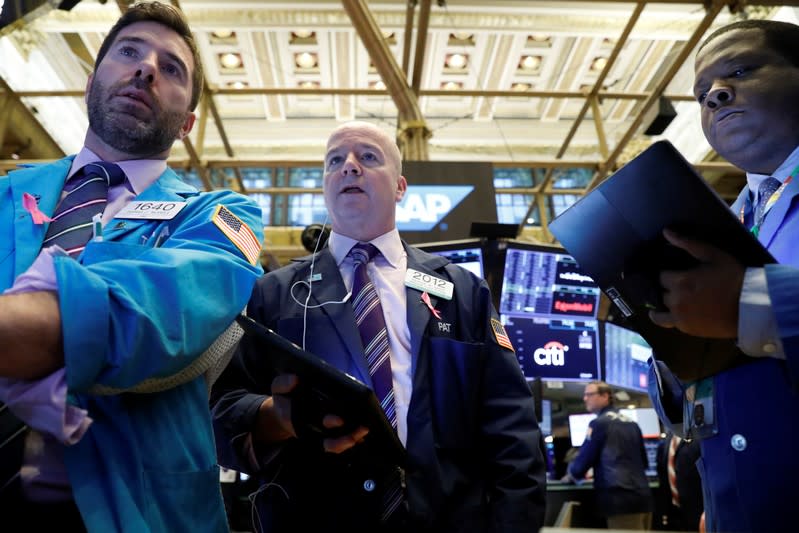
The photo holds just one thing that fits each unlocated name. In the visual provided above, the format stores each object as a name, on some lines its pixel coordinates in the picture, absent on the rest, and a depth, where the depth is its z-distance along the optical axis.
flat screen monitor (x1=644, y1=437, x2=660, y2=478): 6.72
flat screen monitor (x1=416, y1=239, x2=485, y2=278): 3.87
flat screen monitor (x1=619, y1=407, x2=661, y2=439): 6.52
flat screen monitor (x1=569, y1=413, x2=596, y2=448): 6.15
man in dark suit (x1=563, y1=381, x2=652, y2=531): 5.11
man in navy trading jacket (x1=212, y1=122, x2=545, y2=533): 1.57
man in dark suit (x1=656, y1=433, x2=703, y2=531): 4.62
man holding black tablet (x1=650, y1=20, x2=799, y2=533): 1.13
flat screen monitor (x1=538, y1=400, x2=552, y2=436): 5.44
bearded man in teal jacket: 0.96
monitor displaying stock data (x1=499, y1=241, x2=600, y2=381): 4.38
